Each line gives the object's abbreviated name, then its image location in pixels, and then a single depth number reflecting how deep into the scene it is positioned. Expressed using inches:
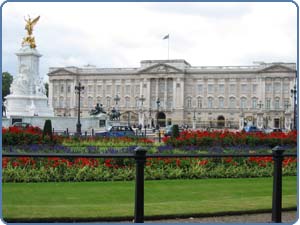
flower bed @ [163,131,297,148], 653.3
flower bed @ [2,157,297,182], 398.0
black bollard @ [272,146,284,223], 227.3
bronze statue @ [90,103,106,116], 1976.9
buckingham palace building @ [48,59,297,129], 3774.6
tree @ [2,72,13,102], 3044.3
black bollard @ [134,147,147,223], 209.3
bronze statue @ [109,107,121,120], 2274.1
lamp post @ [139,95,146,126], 3929.6
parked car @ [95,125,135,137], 1163.3
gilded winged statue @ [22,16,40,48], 1660.1
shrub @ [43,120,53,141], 684.3
